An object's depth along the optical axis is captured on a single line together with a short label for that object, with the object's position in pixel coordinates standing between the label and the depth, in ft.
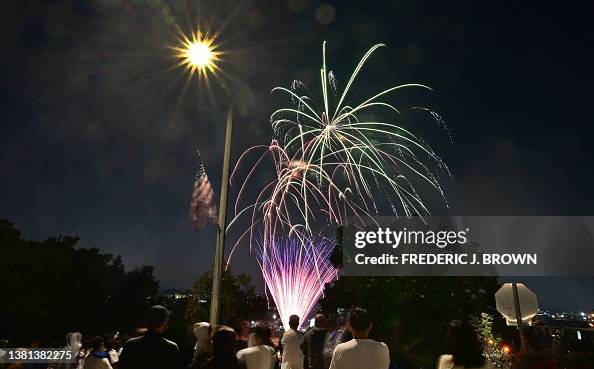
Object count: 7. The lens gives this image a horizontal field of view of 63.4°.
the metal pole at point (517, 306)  24.14
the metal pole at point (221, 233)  34.27
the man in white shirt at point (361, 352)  16.42
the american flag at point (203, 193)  42.88
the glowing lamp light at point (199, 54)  39.01
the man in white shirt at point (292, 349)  29.17
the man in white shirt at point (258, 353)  19.56
